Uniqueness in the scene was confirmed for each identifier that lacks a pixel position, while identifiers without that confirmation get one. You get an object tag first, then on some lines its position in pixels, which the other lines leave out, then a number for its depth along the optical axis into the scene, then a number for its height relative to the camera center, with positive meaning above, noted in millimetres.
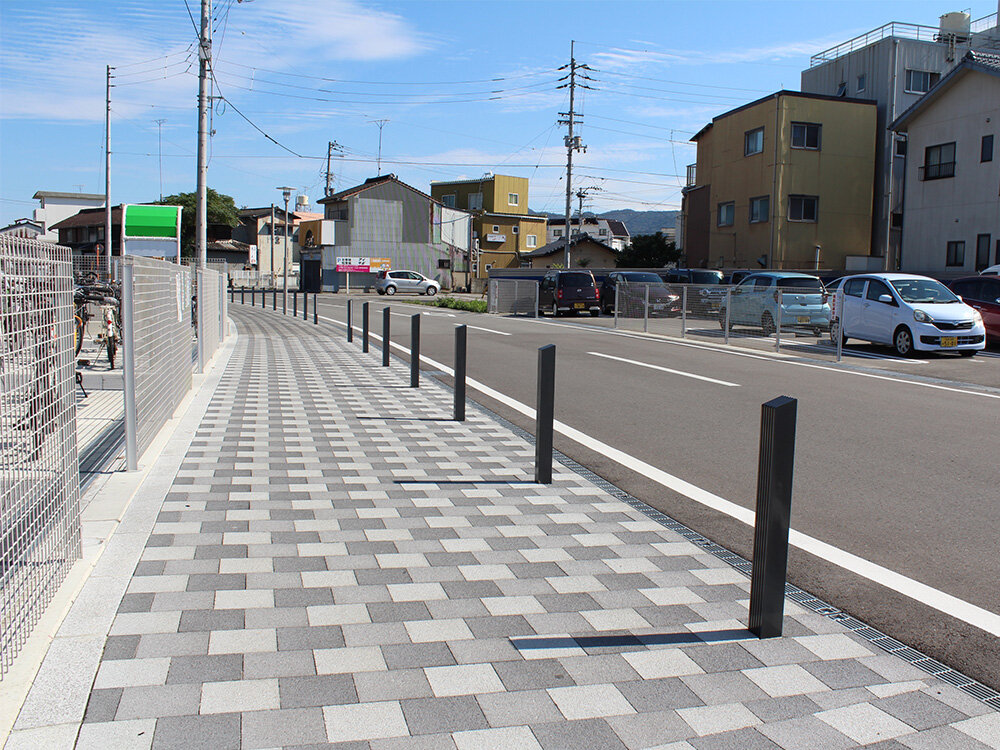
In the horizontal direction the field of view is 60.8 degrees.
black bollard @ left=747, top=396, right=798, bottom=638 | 3703 -921
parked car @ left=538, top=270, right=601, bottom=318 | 32031 +469
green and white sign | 22891 +1829
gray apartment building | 39844 +10816
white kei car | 16562 -38
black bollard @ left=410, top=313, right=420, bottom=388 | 11484 -773
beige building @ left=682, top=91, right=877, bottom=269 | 38594 +6069
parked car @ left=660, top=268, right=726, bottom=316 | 21344 +265
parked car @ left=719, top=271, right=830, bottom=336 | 19266 +84
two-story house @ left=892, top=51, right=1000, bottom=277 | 32000 +5566
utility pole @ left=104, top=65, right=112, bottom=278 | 42812 +7372
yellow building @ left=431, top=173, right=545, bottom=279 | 76188 +7598
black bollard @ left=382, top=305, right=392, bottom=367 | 14117 -652
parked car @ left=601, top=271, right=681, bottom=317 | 23094 +235
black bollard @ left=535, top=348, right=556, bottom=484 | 6367 -819
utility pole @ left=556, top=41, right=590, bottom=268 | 48375 +9466
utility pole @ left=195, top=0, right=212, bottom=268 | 20109 +4221
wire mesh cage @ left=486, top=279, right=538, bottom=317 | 34000 +280
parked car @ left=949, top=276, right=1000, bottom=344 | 18719 +444
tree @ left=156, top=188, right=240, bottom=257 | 80200 +8076
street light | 37438 +4666
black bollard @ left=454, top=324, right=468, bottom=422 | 9172 -816
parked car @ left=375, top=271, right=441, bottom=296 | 55041 +1193
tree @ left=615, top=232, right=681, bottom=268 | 56219 +3725
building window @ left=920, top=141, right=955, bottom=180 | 34000 +6156
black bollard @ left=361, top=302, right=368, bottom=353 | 16844 -542
